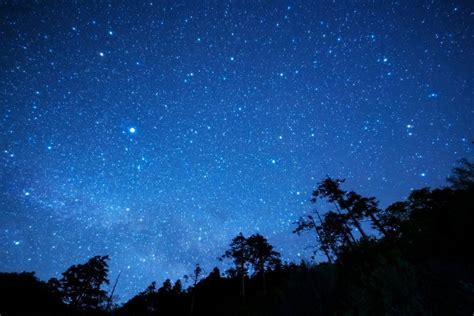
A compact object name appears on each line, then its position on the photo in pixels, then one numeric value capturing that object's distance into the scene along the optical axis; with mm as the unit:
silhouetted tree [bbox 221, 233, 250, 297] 35781
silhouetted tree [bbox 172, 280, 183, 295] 44075
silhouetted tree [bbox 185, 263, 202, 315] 35444
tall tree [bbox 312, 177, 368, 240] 27859
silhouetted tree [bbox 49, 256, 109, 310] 33562
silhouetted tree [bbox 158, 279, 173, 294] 44750
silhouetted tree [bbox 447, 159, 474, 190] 19691
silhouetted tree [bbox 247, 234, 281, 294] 35250
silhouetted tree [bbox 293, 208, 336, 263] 30812
